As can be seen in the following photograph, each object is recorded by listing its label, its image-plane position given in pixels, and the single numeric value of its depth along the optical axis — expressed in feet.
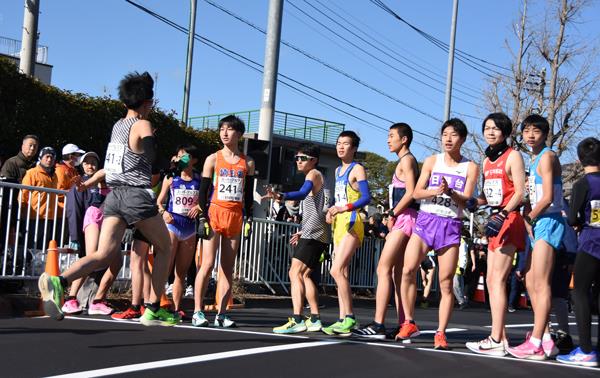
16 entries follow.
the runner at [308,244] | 28.37
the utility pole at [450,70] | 92.38
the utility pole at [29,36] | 59.88
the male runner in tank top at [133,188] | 23.68
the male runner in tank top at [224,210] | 28.63
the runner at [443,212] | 25.57
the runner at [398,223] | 27.27
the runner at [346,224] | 27.65
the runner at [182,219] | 31.19
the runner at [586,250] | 23.44
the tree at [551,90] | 112.78
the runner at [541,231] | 24.14
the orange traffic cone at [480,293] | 67.77
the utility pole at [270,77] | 49.60
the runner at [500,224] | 24.48
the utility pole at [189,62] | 106.22
